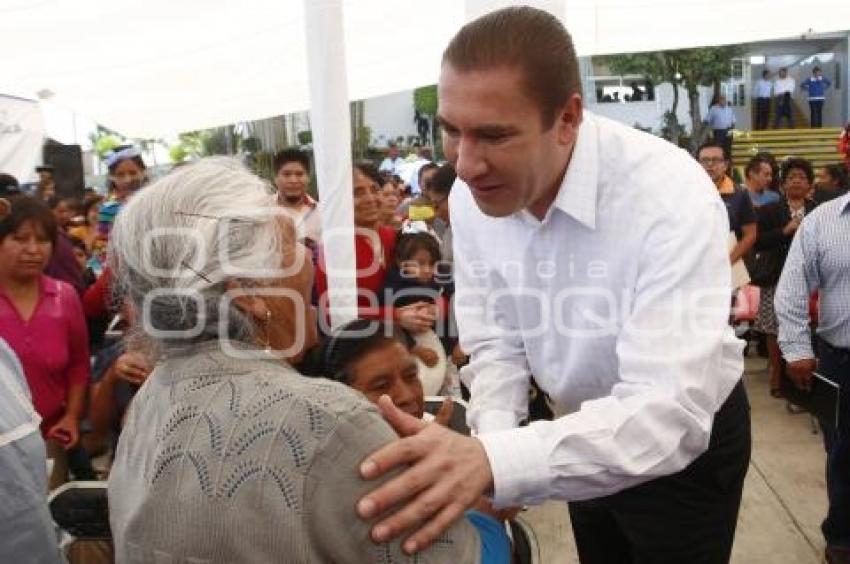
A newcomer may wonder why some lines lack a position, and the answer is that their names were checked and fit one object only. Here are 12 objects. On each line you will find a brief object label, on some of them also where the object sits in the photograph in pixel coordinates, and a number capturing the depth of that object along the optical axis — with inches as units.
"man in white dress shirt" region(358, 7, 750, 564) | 51.2
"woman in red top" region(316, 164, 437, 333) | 139.6
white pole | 137.0
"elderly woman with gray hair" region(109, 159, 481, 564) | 41.9
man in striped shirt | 132.8
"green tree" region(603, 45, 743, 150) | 912.3
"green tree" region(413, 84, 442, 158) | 1114.2
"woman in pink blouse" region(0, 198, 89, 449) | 130.0
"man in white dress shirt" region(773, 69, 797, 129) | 886.4
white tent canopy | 167.8
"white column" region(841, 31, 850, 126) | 965.8
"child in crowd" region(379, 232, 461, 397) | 155.4
